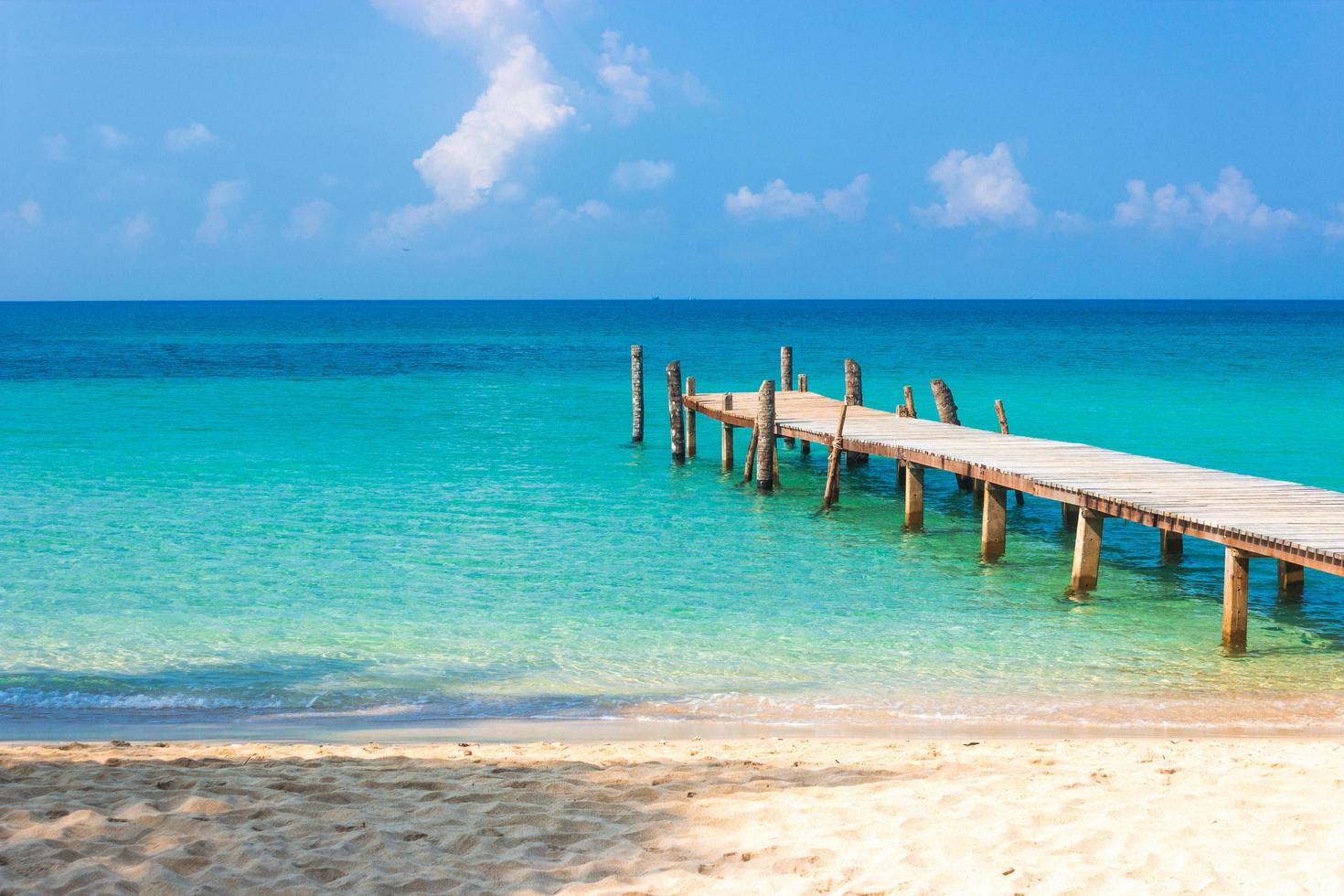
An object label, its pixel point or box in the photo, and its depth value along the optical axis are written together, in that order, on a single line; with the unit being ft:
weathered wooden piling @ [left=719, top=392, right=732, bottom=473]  71.51
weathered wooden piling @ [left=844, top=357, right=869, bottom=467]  73.61
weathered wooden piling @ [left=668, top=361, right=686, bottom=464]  75.10
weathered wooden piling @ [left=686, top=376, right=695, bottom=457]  77.71
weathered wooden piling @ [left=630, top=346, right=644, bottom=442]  81.35
